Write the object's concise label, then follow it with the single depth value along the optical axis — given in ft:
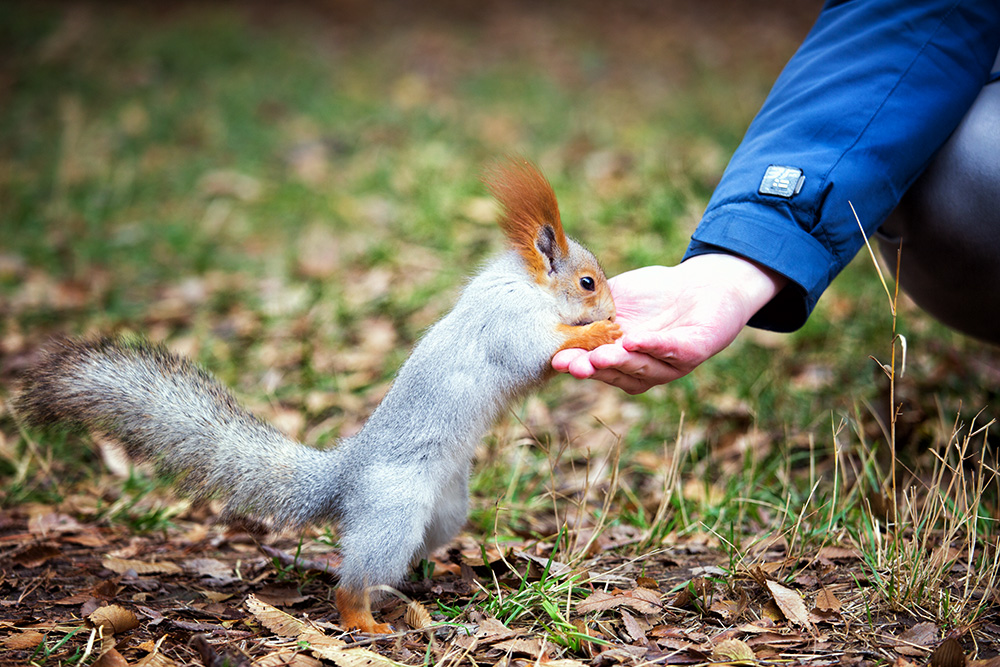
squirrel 9.12
